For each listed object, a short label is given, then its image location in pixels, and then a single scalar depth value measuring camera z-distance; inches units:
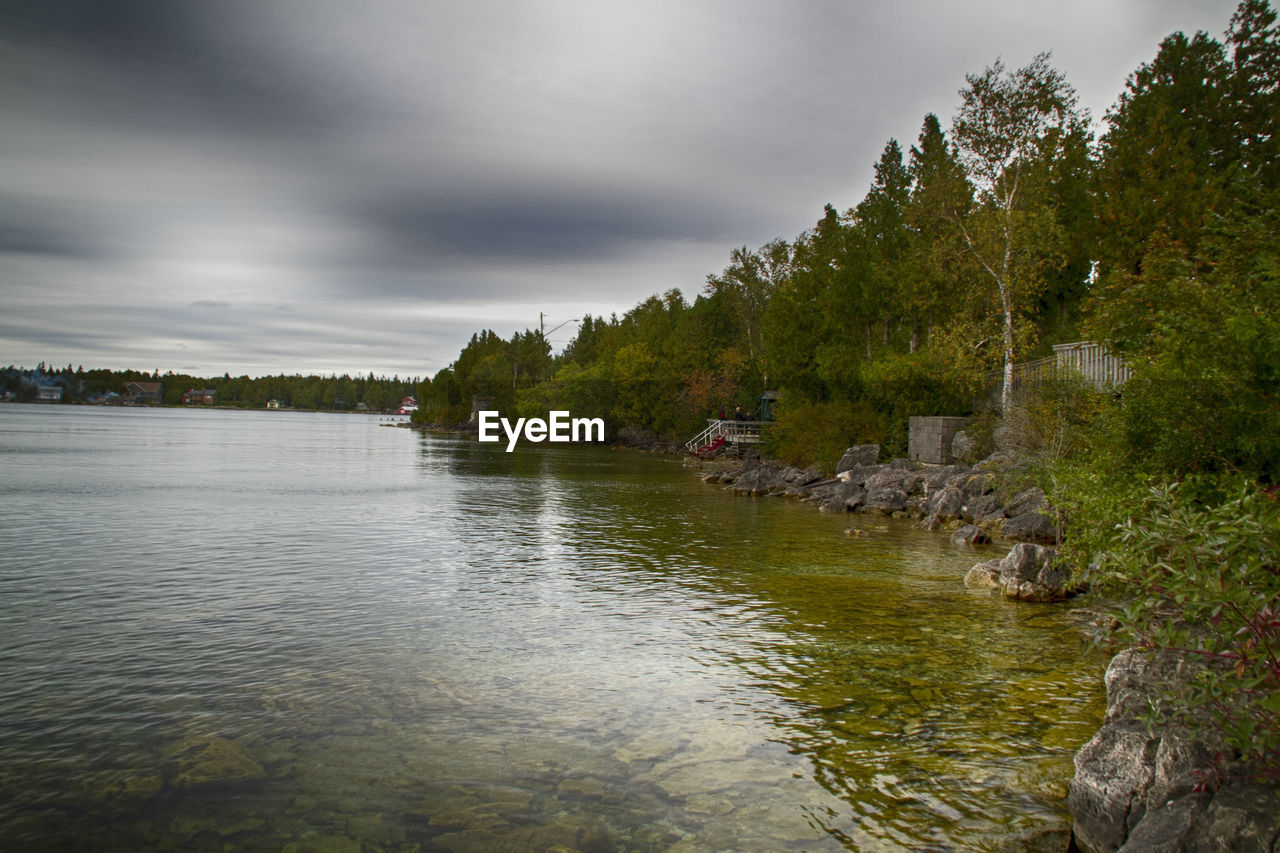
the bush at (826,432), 1573.6
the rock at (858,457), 1462.8
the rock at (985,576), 580.1
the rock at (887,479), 1177.4
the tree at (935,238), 1432.1
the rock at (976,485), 990.2
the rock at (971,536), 803.4
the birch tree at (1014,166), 1341.0
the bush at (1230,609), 186.4
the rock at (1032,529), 756.6
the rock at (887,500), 1082.7
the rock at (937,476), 1086.4
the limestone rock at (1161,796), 187.5
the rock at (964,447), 1234.0
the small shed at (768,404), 2481.5
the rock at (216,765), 267.0
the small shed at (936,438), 1282.0
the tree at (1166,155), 1300.4
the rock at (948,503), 952.9
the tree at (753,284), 2957.7
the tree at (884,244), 1931.6
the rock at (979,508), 924.0
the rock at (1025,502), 845.2
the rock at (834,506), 1144.1
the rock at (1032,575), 543.6
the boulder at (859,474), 1315.2
